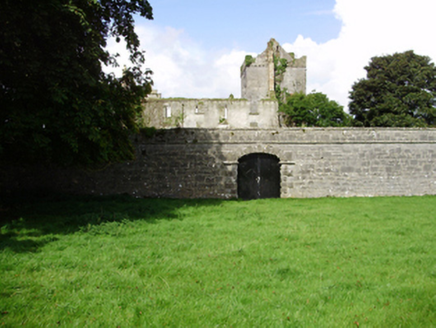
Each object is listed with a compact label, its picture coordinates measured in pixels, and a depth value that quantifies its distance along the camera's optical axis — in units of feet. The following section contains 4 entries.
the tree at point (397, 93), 113.80
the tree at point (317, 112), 131.03
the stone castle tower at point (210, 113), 110.63
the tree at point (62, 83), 32.96
